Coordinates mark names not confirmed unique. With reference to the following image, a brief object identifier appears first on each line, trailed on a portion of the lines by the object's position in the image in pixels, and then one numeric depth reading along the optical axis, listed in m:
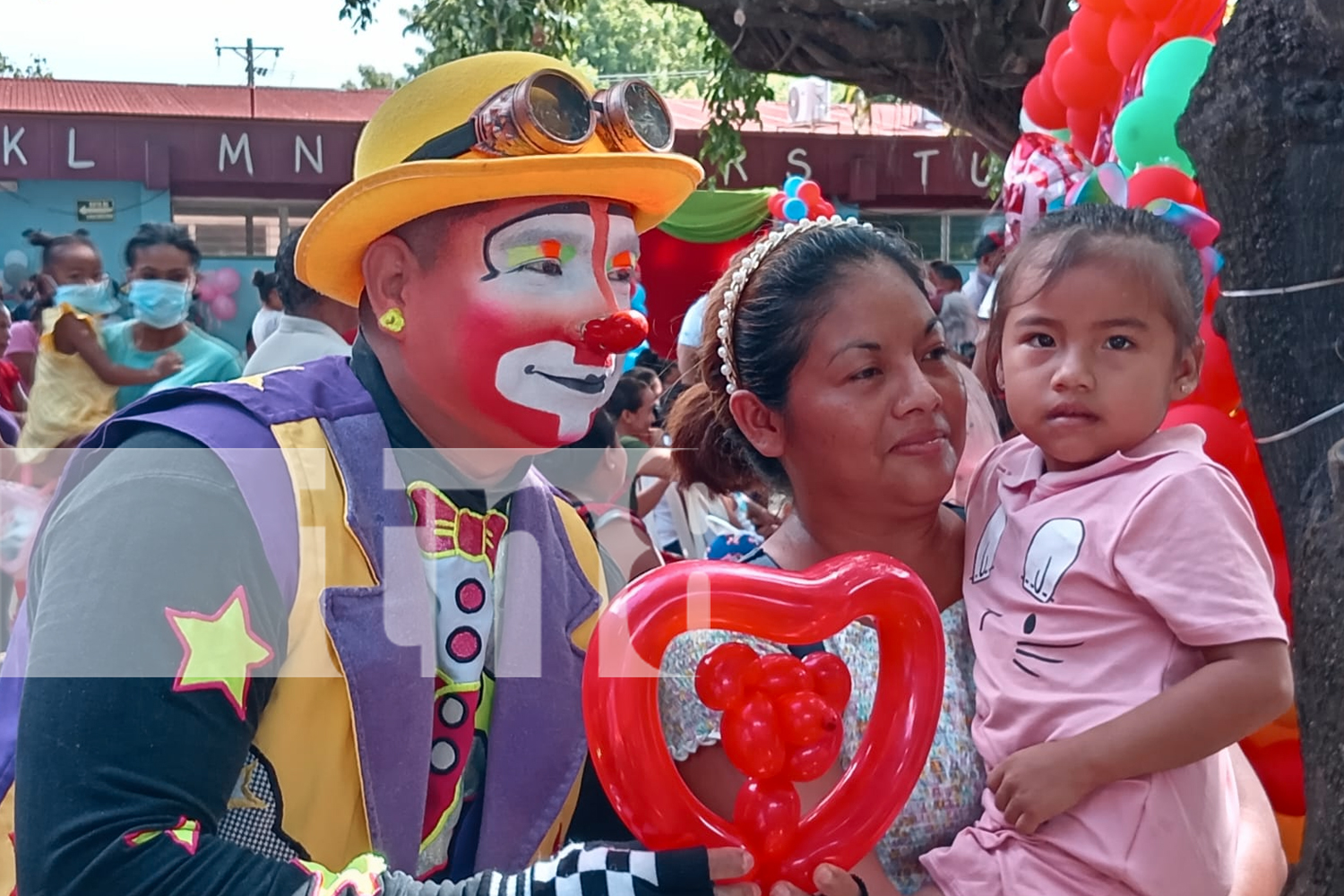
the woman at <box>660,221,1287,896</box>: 1.67
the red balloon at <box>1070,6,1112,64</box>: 4.03
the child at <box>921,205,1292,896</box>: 1.56
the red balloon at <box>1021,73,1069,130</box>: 4.54
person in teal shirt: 4.97
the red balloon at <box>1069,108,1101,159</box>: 4.29
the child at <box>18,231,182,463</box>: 4.97
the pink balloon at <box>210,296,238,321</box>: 11.31
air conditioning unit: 16.27
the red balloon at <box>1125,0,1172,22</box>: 3.76
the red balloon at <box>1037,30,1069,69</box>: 4.36
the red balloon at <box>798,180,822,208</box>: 5.19
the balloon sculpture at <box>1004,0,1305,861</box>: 2.97
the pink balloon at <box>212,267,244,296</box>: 11.66
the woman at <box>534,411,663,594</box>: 3.63
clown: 1.33
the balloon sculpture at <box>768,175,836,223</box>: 4.82
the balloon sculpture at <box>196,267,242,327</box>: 11.26
